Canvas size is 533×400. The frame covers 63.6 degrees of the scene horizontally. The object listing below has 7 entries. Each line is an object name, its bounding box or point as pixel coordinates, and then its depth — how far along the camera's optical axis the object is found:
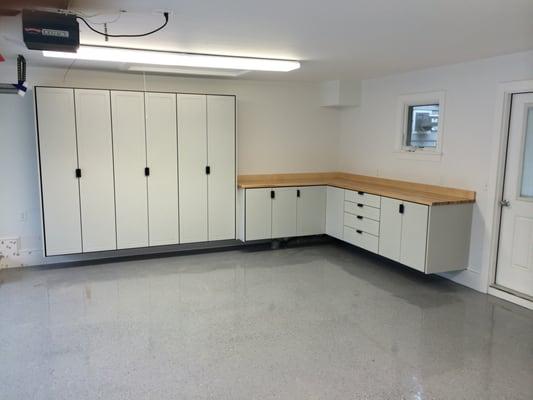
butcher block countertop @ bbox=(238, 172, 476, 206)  4.48
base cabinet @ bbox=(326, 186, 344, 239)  5.78
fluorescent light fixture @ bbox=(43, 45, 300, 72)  3.97
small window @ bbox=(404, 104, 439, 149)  4.98
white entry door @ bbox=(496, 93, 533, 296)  4.02
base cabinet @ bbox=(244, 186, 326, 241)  5.74
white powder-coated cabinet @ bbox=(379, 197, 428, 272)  4.34
